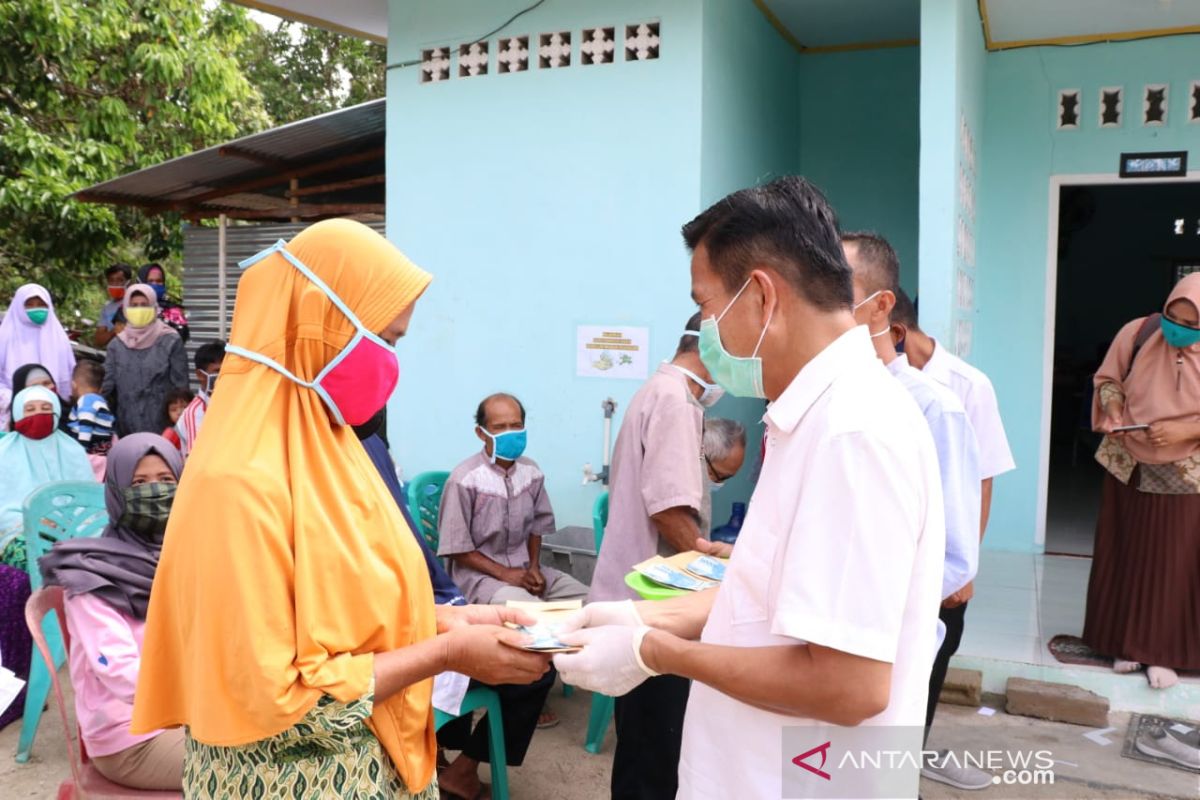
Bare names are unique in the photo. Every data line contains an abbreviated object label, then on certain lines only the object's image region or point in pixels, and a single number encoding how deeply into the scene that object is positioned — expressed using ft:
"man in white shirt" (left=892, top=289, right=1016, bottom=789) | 11.80
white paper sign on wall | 16.80
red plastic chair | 8.71
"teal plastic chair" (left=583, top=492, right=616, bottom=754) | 13.25
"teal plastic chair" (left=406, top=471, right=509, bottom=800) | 10.87
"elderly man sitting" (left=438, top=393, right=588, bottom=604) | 13.75
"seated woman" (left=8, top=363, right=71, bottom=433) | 18.25
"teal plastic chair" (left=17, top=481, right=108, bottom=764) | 13.91
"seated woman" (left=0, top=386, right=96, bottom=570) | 16.89
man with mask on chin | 10.02
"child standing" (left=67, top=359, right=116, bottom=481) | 20.40
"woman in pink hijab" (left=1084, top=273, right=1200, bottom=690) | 14.58
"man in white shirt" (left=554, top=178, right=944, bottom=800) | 4.18
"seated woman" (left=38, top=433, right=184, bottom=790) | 8.71
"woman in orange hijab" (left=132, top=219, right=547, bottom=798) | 5.40
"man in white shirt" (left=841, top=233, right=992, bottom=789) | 9.14
